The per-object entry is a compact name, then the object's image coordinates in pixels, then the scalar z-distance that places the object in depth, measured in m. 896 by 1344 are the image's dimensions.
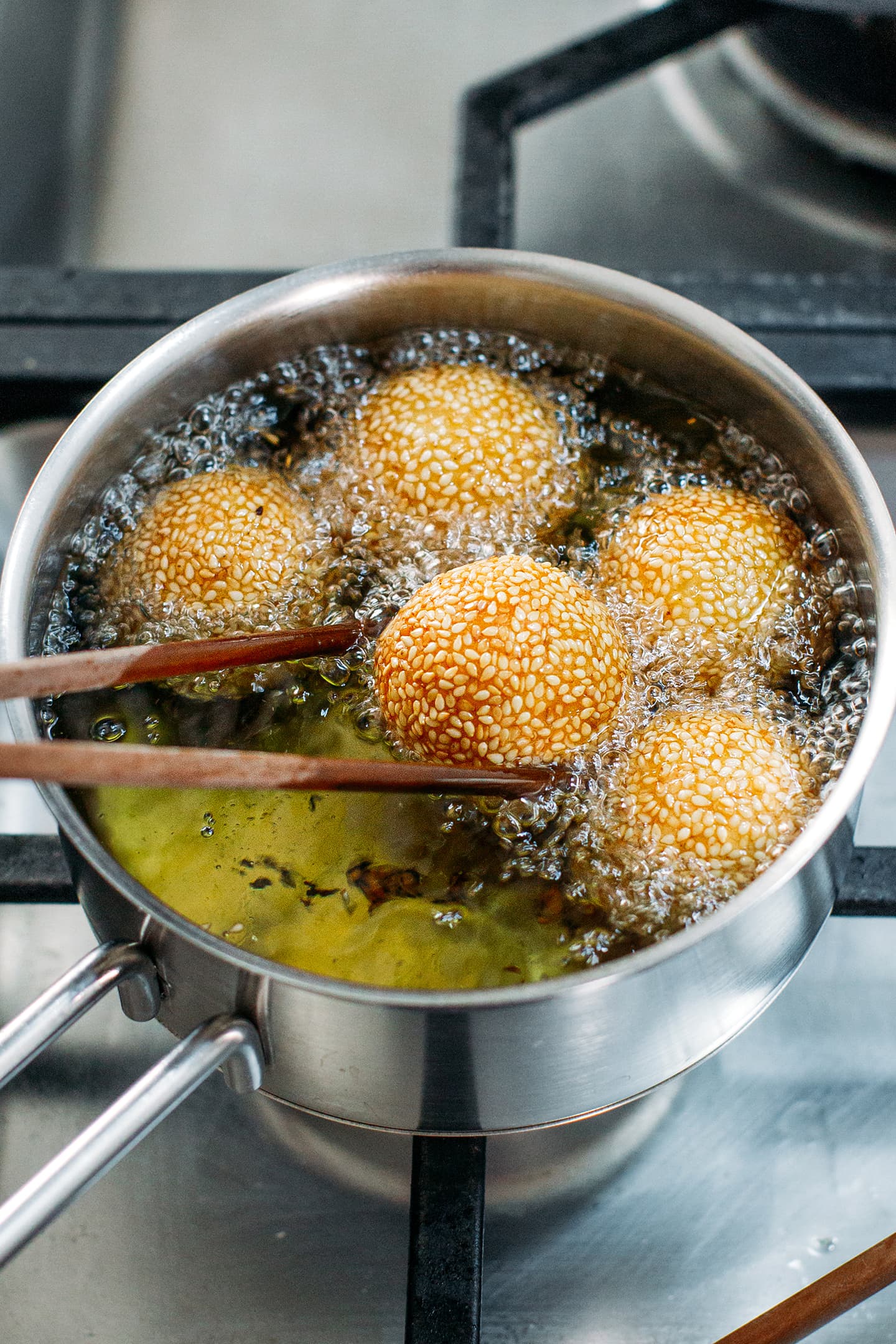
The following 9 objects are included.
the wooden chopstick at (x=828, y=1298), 0.48
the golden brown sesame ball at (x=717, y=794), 0.51
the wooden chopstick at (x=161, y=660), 0.43
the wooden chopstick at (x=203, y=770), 0.37
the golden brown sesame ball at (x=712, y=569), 0.58
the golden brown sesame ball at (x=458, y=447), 0.62
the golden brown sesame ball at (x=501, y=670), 0.51
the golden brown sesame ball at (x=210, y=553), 0.60
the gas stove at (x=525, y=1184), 0.58
